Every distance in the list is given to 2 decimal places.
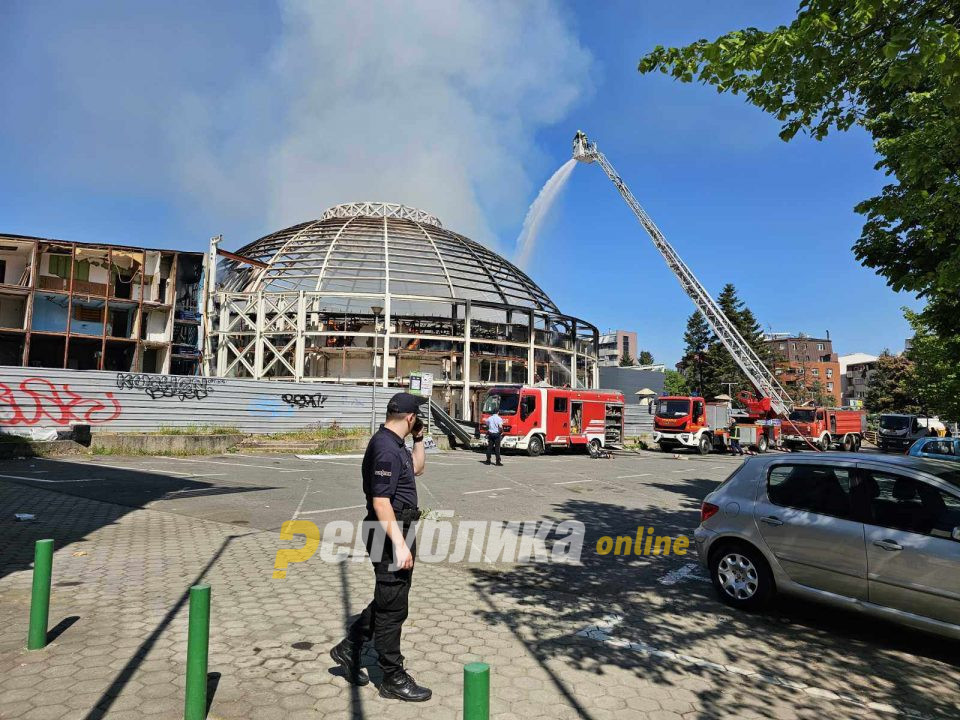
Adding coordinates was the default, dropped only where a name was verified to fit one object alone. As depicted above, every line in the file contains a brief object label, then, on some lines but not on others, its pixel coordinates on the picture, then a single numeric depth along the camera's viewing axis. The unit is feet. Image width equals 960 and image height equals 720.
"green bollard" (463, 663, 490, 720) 6.82
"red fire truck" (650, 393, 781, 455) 90.12
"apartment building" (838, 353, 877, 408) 394.32
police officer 11.94
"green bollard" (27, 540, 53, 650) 13.38
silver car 14.75
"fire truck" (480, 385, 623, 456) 75.10
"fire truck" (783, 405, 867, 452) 101.09
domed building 113.50
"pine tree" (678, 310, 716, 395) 228.84
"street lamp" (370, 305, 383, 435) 73.00
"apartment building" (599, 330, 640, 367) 536.13
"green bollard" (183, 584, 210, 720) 10.32
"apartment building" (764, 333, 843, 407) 306.76
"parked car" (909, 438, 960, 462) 59.72
